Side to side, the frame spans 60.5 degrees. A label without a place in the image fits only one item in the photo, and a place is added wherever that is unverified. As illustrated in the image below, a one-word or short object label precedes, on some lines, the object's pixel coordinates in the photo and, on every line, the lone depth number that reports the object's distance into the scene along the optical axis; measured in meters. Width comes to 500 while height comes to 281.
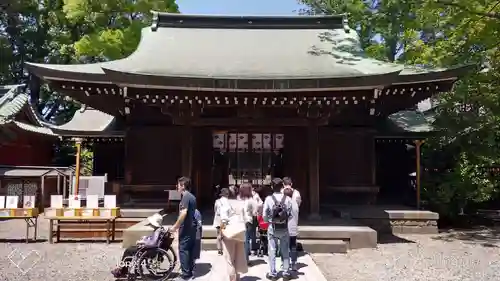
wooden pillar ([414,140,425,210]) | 12.83
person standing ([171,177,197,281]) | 6.25
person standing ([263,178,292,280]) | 6.38
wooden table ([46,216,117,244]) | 10.16
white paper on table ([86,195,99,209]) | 10.39
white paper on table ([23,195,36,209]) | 10.37
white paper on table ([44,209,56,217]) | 10.19
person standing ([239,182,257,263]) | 6.73
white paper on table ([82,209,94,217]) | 10.25
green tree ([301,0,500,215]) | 12.38
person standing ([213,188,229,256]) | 6.18
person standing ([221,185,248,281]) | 5.85
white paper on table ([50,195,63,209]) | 10.24
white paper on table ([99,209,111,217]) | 10.28
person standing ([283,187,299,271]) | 6.63
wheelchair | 6.46
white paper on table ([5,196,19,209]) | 10.13
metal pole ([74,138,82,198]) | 13.26
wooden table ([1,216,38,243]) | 10.05
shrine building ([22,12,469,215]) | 9.98
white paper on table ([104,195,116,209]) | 10.44
